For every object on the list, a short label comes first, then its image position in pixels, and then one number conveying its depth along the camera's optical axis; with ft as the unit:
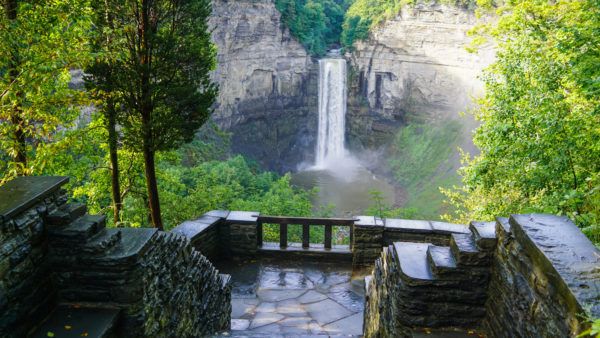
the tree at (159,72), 25.27
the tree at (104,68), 23.45
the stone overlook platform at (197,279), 9.66
